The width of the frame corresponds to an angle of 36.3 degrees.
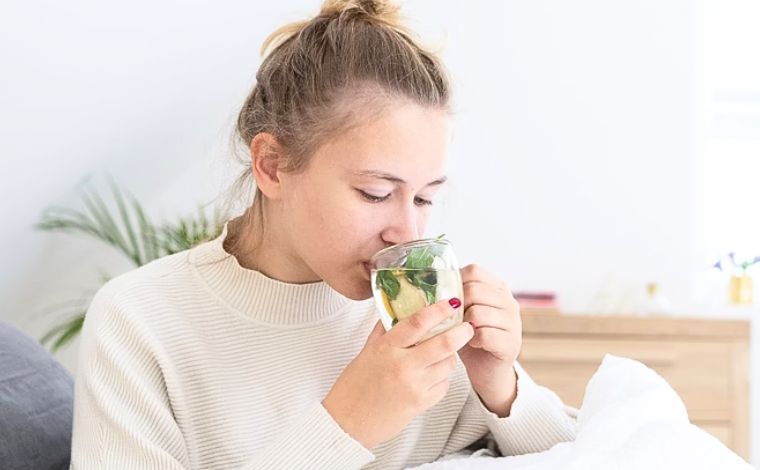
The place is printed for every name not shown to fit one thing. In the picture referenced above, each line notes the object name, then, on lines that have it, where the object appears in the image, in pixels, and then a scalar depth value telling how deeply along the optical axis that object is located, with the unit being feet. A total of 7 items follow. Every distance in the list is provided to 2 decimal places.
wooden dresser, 12.30
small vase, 14.42
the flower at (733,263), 14.58
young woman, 4.00
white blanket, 3.59
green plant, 11.87
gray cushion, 4.42
